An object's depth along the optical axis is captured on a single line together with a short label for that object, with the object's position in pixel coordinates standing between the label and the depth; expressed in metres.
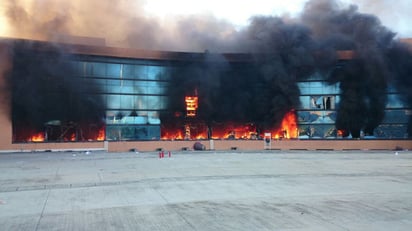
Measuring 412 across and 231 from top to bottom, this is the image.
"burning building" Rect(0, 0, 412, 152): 35.97
